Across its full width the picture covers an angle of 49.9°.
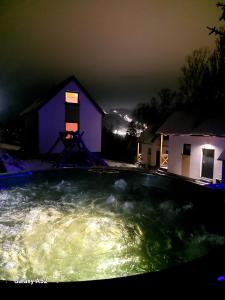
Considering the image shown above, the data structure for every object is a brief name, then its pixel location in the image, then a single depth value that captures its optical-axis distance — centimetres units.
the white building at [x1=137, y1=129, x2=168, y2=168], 1791
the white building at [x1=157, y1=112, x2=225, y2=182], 1177
